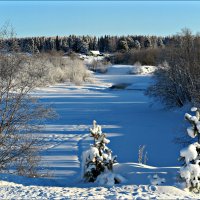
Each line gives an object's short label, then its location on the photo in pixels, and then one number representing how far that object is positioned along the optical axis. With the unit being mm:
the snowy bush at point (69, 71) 58125
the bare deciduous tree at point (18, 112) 14492
